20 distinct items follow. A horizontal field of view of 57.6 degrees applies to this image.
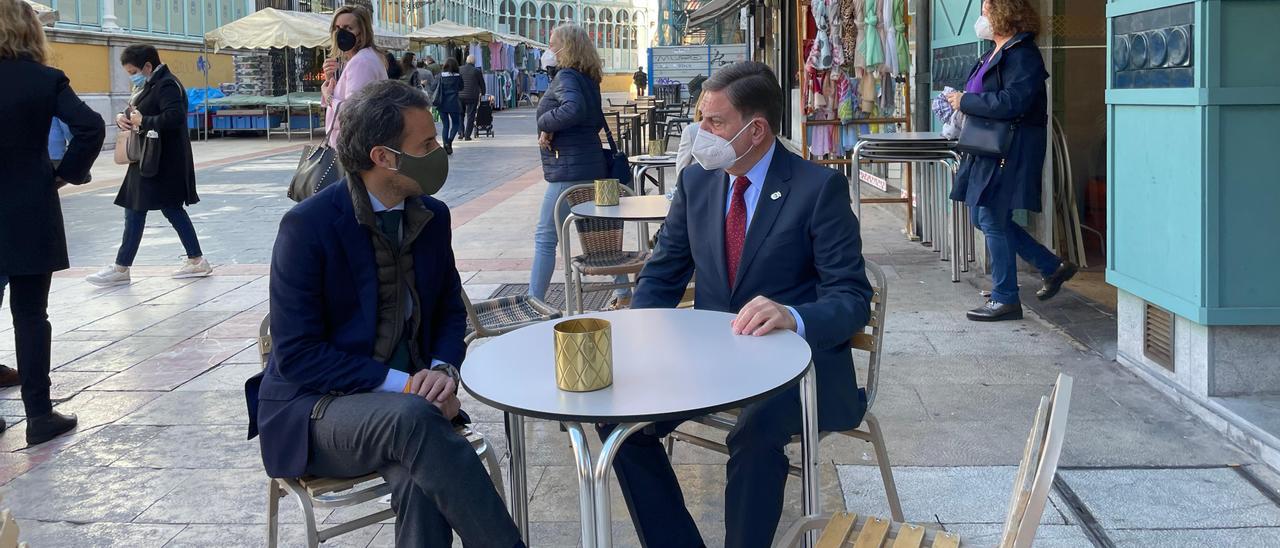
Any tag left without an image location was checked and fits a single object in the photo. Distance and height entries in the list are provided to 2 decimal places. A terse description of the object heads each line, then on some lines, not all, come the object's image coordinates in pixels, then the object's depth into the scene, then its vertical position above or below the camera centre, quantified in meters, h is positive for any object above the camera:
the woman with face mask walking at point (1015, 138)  5.86 +0.09
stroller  24.70 +1.09
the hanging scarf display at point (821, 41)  9.93 +1.02
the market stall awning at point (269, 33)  23.16 +2.79
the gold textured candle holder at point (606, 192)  5.36 -0.12
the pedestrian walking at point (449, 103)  20.98 +1.19
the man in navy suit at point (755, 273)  2.69 -0.29
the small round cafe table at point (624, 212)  5.03 -0.21
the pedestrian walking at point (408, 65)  20.03 +1.80
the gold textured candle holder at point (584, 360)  2.20 -0.37
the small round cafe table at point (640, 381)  2.12 -0.42
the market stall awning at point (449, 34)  31.41 +3.63
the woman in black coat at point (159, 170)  7.62 +0.02
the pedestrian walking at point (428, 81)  21.94 +1.70
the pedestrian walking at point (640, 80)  32.25 +2.41
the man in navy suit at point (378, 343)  2.49 -0.41
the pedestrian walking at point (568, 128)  5.96 +0.20
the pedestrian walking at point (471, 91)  23.52 +1.55
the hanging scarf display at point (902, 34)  8.95 +0.96
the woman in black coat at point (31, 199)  4.38 -0.08
